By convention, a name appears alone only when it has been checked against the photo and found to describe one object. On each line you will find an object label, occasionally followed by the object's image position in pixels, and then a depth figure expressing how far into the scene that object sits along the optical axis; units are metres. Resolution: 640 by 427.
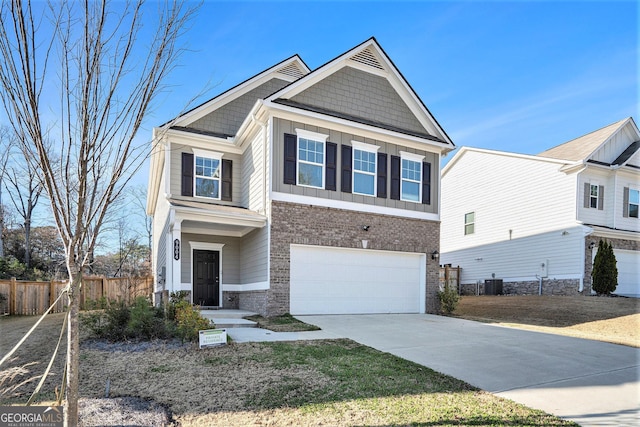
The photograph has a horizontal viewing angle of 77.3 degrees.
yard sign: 7.36
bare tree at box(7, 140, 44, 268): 24.28
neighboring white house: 17.69
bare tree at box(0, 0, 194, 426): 3.08
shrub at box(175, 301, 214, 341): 7.89
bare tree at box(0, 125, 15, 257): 23.23
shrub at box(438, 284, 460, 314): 14.34
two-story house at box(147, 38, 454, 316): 12.20
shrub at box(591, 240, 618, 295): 16.59
